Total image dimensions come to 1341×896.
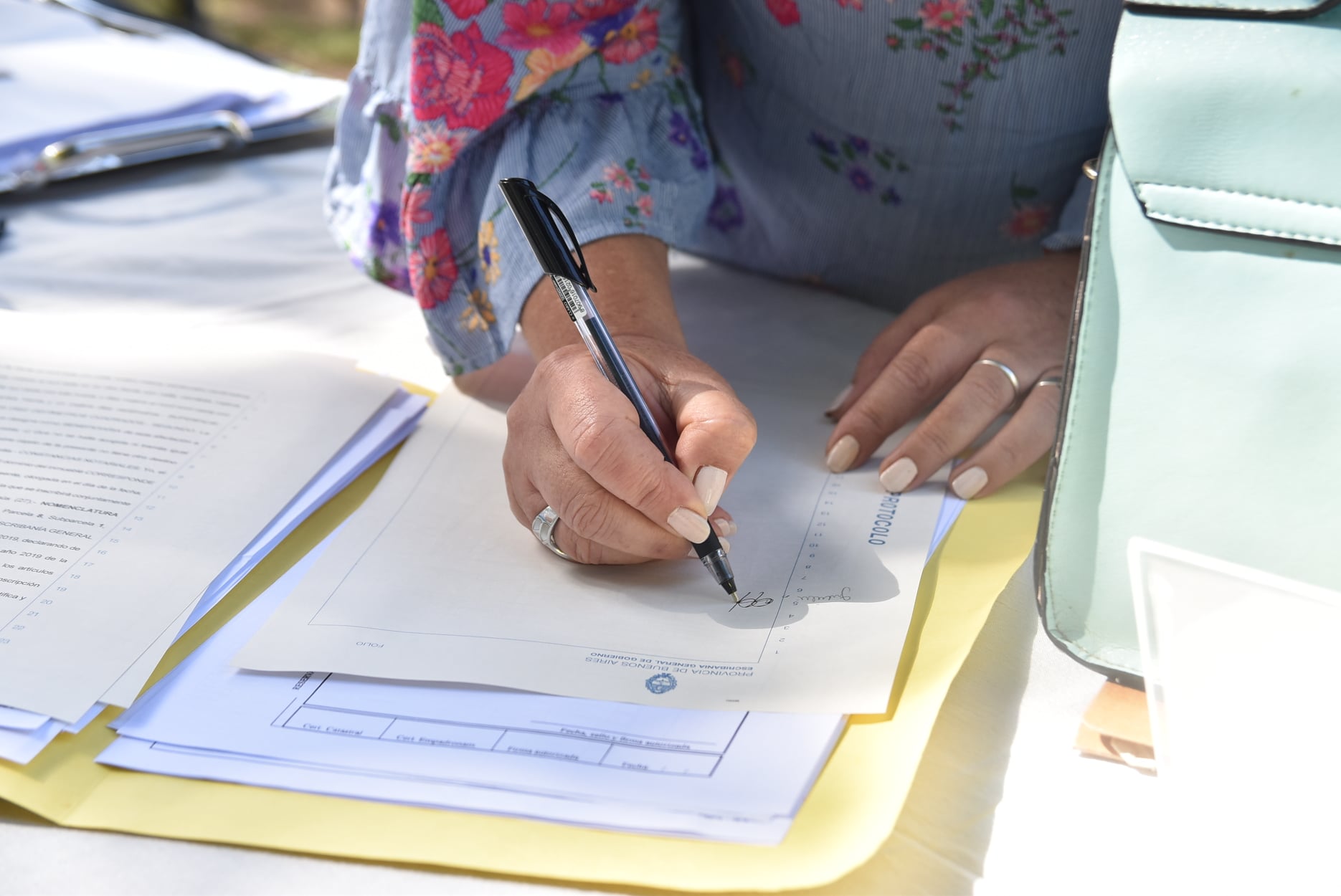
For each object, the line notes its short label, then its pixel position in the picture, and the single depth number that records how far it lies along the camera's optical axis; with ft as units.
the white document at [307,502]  3.14
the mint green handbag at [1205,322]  3.02
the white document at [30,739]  3.04
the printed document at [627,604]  3.12
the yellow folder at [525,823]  2.91
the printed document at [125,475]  3.18
